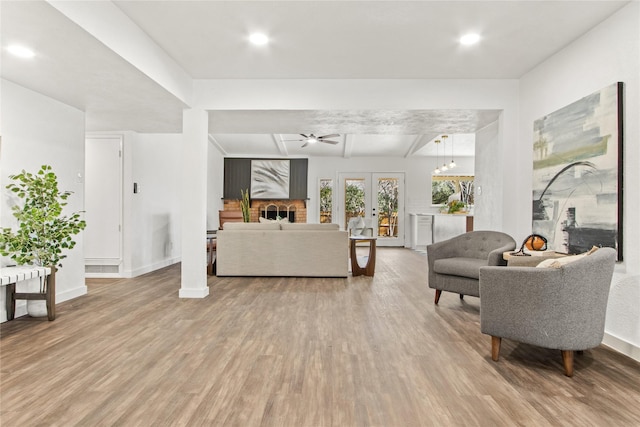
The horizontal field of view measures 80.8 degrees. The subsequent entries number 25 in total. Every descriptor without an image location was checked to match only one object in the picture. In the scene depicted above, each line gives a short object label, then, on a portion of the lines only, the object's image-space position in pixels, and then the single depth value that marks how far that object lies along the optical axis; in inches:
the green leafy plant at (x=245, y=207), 312.6
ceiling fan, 316.3
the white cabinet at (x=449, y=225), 373.7
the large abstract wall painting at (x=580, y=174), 110.3
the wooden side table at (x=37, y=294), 136.2
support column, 174.2
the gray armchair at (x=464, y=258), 146.8
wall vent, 227.9
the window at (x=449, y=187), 430.0
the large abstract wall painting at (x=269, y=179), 422.0
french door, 423.8
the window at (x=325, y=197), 429.7
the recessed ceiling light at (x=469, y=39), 128.1
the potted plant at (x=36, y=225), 136.2
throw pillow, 93.2
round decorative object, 131.7
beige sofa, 224.2
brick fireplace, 423.8
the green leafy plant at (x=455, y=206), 375.9
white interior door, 225.0
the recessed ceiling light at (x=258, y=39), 129.6
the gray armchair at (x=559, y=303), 88.7
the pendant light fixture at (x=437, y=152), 344.2
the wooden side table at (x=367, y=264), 232.8
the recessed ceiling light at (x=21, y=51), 109.3
